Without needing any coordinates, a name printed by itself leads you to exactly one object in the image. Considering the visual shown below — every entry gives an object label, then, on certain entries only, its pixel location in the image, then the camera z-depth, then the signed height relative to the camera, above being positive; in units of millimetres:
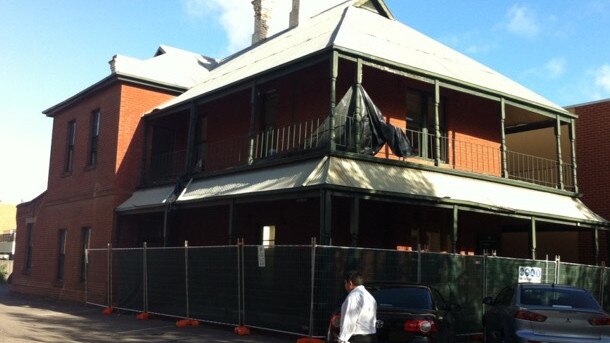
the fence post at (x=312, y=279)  10625 -316
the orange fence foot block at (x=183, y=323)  13544 -1440
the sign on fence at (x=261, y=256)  11992 +73
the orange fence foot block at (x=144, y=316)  15188 -1459
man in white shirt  6332 -551
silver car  8703 -728
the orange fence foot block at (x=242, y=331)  12031 -1407
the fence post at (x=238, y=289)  12344 -602
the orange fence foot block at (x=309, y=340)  10328 -1343
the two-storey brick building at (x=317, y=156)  13719 +3036
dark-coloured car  7984 -706
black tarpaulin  13562 +3019
